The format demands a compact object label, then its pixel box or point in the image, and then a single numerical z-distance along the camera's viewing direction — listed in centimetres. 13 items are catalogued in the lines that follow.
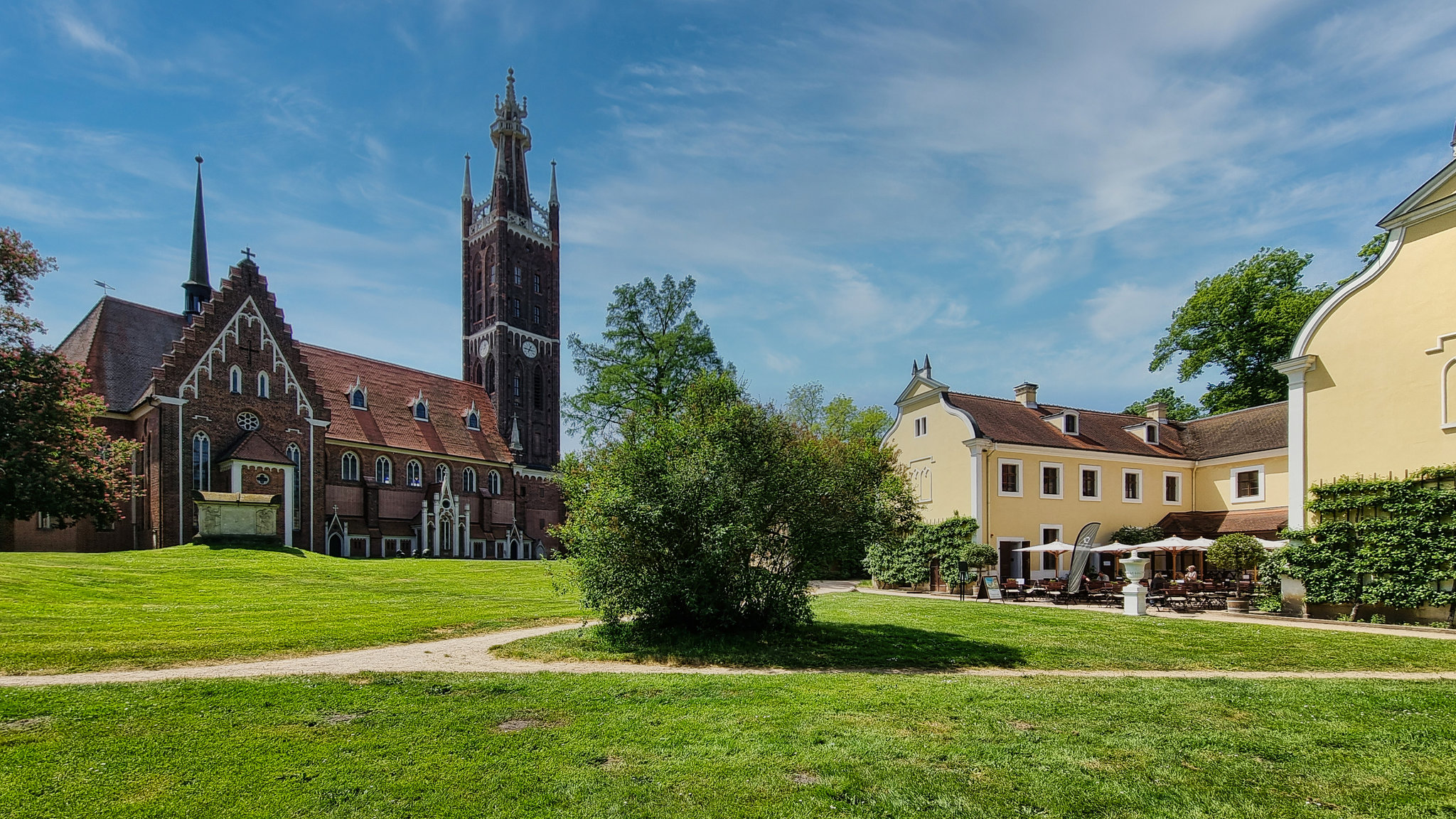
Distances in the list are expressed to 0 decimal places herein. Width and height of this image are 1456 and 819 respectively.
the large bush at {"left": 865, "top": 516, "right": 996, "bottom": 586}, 2867
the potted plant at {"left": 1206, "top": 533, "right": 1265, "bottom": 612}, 2378
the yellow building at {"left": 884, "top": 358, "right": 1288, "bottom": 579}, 3025
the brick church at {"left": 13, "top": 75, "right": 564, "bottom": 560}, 3450
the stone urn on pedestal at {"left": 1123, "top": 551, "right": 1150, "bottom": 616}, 1977
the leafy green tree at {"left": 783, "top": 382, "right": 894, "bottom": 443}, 4553
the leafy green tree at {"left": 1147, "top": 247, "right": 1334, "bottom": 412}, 3797
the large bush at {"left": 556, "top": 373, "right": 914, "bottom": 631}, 1302
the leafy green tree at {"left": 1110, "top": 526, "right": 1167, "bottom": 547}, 3102
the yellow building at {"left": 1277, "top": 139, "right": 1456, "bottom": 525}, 1783
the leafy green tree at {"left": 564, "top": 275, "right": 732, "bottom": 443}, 4309
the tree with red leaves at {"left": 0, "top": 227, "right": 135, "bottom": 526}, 1927
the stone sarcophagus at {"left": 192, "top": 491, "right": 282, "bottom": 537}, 3278
